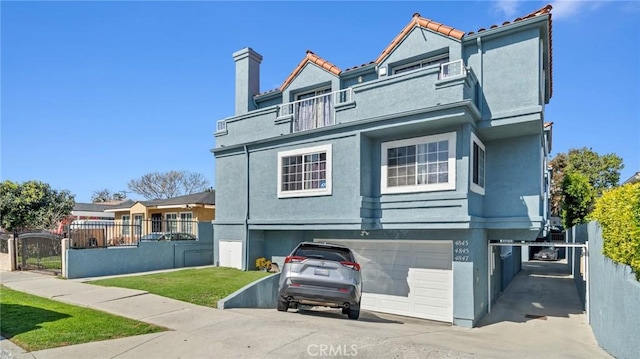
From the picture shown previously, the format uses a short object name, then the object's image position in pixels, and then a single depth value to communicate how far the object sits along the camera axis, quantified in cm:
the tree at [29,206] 2377
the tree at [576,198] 2006
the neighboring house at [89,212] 4159
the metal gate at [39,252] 1523
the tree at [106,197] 6804
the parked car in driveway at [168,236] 1820
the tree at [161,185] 5553
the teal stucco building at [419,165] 1130
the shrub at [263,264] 1484
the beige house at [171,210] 2088
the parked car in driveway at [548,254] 3388
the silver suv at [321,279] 859
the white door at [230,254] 1538
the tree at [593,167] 3622
